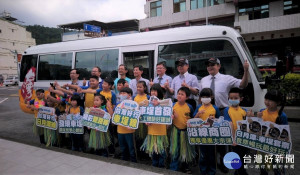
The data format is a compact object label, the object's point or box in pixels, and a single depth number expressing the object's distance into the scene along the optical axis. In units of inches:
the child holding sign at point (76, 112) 146.9
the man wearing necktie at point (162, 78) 145.5
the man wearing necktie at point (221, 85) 126.7
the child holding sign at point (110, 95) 146.9
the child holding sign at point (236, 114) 107.9
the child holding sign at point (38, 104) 162.7
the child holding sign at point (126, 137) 125.3
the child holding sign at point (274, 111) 94.1
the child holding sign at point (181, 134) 114.6
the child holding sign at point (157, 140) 117.0
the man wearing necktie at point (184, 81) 136.9
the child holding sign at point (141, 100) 129.8
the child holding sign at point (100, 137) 134.7
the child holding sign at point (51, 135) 156.5
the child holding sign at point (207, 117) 109.8
